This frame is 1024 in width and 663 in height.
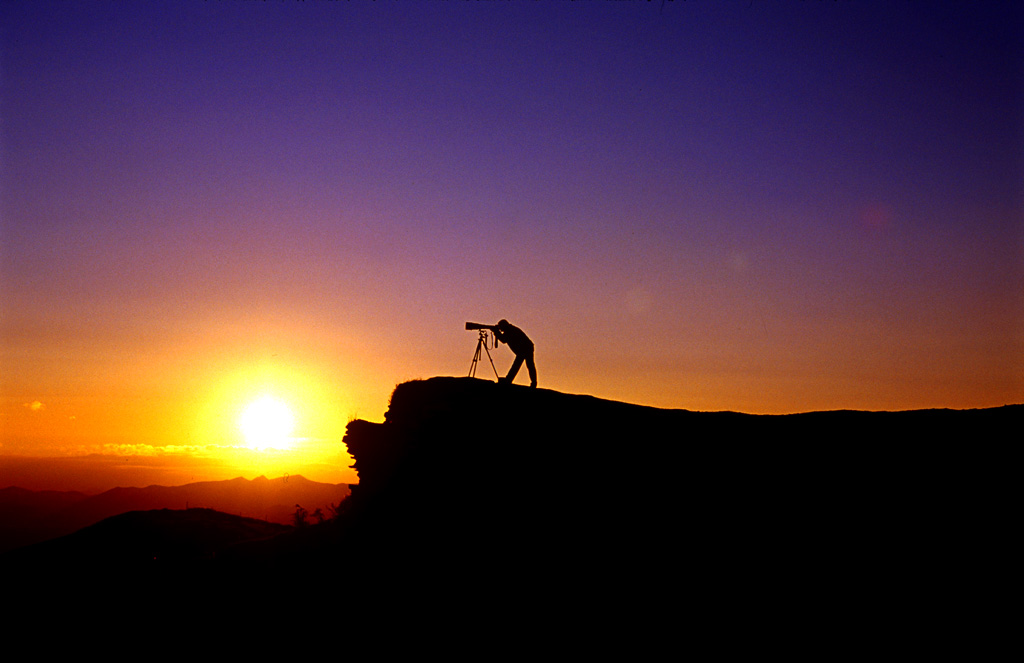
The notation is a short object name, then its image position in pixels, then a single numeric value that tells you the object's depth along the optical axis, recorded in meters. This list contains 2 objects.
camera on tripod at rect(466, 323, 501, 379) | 18.61
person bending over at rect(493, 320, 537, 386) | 18.30
